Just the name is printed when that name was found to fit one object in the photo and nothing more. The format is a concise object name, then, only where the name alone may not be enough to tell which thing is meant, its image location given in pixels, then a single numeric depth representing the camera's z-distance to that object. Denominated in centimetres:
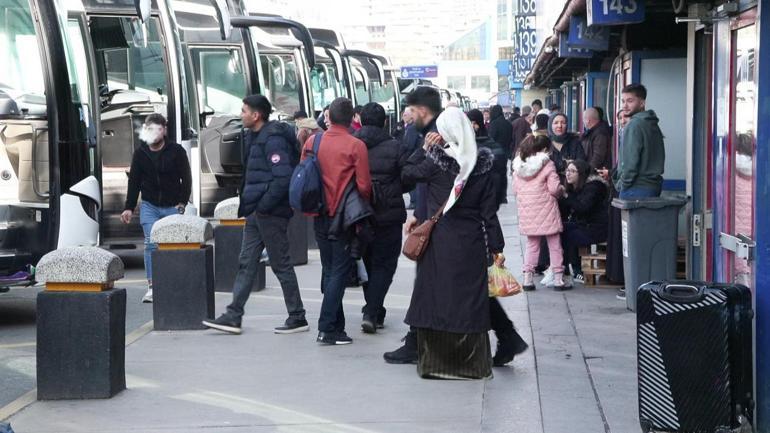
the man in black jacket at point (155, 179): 1229
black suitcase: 641
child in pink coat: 1286
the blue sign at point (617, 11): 1114
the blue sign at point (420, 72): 9181
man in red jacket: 965
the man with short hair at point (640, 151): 1142
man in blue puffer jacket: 1016
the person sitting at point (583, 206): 1318
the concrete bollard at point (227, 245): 1293
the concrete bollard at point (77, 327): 799
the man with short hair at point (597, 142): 1514
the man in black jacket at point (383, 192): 991
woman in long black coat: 842
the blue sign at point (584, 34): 1530
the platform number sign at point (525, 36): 4153
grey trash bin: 1116
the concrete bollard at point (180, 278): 1055
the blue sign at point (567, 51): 1791
